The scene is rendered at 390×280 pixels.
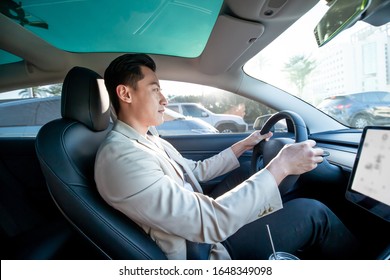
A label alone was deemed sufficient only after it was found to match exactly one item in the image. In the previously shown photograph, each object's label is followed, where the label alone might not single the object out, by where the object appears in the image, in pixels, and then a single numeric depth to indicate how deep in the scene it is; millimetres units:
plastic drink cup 908
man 898
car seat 925
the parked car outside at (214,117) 2420
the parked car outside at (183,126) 2457
